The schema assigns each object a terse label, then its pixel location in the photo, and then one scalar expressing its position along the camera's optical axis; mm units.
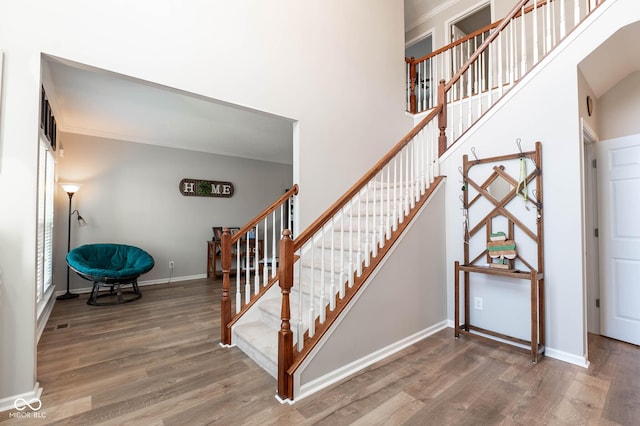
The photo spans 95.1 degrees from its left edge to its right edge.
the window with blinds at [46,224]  3314
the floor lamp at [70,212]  4344
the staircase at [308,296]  2221
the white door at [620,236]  2777
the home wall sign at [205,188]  5758
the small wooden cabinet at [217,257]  5688
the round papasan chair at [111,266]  3928
